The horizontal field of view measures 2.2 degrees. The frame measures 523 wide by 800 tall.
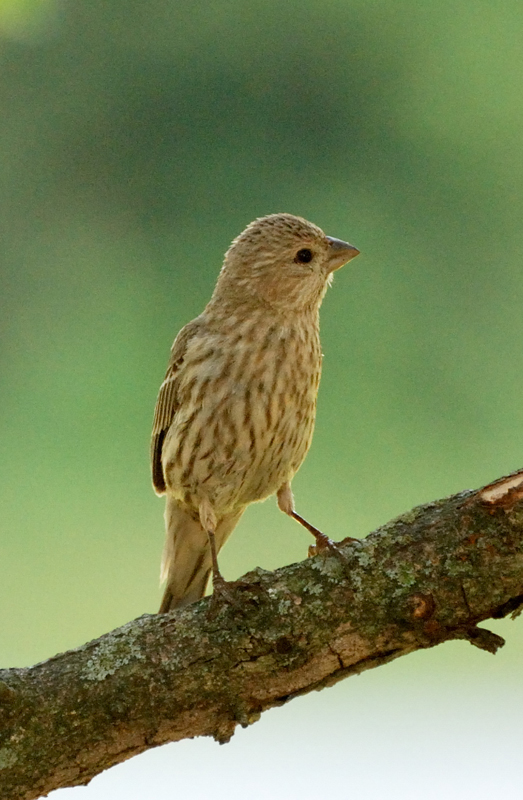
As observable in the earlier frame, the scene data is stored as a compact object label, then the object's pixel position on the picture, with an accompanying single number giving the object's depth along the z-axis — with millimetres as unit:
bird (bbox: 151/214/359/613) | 3106
